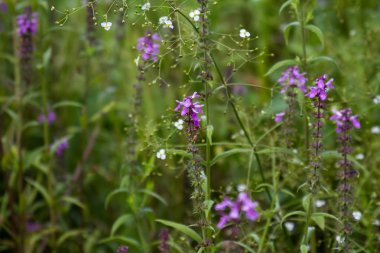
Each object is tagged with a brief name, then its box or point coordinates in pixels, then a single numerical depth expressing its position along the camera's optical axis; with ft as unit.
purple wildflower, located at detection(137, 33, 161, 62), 14.88
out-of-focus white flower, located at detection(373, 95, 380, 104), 18.77
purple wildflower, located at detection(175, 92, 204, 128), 12.76
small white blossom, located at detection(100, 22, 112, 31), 13.32
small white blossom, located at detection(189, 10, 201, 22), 12.99
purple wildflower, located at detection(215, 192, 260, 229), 10.22
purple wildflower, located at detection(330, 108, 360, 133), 13.73
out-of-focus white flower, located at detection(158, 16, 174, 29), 12.86
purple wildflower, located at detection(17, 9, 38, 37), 19.70
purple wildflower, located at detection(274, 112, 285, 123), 15.94
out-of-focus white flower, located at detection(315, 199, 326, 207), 16.84
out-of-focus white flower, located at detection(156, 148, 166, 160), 13.61
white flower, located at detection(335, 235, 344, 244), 14.13
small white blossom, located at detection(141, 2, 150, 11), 13.24
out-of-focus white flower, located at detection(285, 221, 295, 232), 17.95
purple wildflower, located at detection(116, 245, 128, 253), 14.74
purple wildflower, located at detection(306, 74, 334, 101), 12.88
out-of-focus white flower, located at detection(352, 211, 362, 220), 15.85
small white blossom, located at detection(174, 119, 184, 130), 13.33
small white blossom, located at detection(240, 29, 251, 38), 13.62
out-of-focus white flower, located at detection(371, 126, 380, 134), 19.46
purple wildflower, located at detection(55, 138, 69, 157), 21.91
